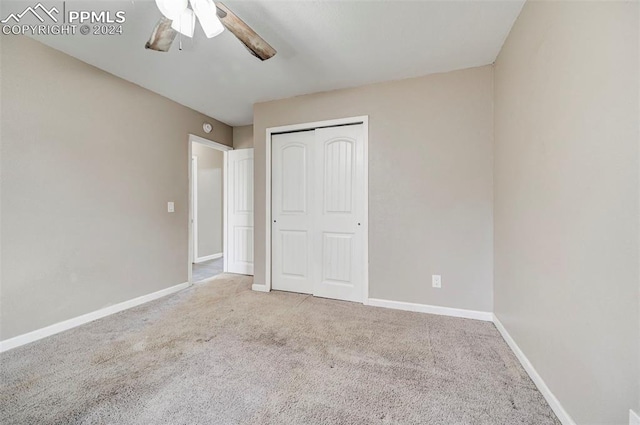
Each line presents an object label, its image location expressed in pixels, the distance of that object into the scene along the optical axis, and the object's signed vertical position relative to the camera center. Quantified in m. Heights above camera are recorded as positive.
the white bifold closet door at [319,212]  2.87 +0.00
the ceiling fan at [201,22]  1.39 +1.16
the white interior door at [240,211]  4.02 +0.02
